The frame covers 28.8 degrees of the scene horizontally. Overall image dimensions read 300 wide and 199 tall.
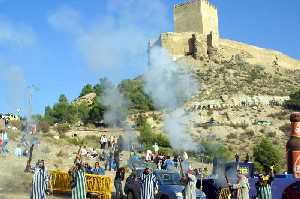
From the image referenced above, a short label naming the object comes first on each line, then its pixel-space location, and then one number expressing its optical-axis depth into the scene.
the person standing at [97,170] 22.07
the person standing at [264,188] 16.56
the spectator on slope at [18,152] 28.56
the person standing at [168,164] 24.66
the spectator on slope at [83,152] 30.90
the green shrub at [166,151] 37.15
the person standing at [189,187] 16.25
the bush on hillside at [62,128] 49.72
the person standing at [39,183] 15.73
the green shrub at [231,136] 55.31
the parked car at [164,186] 17.11
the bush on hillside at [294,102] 71.19
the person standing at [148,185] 16.89
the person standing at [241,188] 16.72
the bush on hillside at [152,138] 44.42
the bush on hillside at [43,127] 46.50
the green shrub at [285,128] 58.78
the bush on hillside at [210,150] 34.35
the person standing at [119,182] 19.59
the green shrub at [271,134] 56.72
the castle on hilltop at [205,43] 90.00
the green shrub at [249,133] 57.11
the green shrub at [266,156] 41.19
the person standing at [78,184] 16.14
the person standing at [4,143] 27.70
